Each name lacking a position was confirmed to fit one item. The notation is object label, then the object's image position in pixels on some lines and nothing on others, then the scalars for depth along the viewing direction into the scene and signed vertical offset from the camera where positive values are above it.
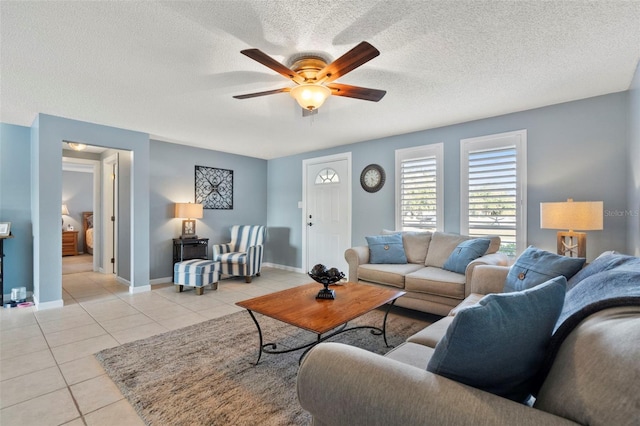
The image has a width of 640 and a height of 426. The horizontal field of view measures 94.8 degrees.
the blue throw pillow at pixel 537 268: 1.83 -0.37
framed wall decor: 5.32 +0.44
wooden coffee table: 1.83 -0.68
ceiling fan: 1.87 +0.96
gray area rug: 1.67 -1.14
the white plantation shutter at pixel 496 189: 3.37 +0.28
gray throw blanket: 0.86 -0.28
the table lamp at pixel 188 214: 4.72 -0.05
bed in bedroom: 7.73 -0.40
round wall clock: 4.57 +0.54
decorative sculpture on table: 2.31 -0.52
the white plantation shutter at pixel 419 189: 4.00 +0.33
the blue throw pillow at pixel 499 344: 0.83 -0.38
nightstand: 7.29 -0.80
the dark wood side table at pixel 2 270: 3.51 -0.72
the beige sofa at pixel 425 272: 2.85 -0.66
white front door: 5.05 +0.02
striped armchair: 4.83 -0.71
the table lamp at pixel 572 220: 2.51 -0.08
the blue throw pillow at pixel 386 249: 3.67 -0.48
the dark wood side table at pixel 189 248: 4.80 -0.62
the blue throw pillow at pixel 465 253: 3.06 -0.44
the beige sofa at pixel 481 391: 0.64 -0.49
